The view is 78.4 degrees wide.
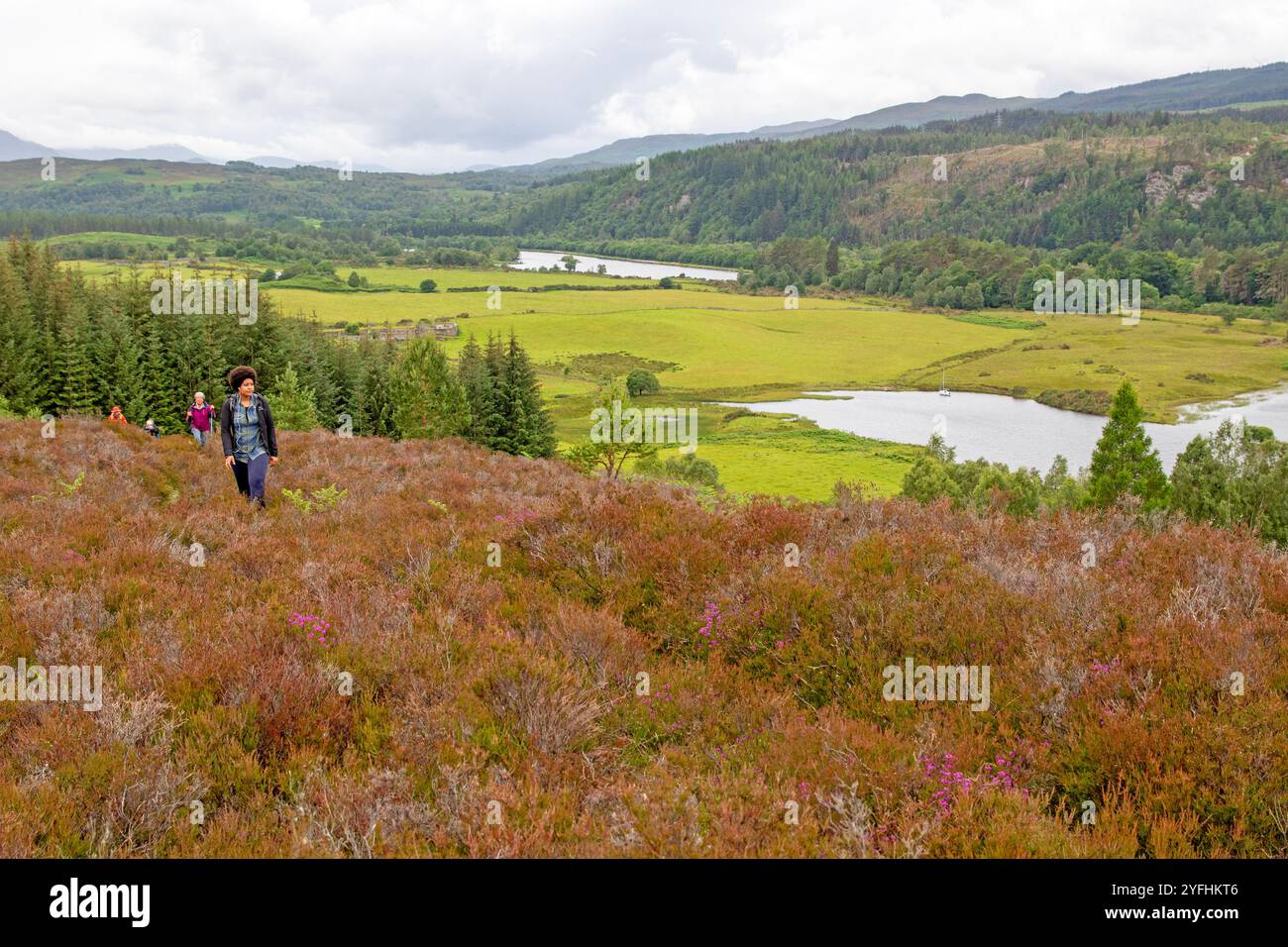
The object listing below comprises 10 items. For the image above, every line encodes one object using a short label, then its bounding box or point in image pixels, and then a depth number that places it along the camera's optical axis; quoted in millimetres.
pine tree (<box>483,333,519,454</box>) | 57969
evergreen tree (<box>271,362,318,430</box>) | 46625
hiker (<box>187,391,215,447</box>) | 20969
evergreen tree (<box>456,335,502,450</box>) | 58000
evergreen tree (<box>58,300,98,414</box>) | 45125
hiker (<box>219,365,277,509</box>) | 12023
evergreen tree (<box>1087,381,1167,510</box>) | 50219
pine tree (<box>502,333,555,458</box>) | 58281
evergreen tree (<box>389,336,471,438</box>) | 53312
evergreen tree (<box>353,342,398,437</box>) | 61188
